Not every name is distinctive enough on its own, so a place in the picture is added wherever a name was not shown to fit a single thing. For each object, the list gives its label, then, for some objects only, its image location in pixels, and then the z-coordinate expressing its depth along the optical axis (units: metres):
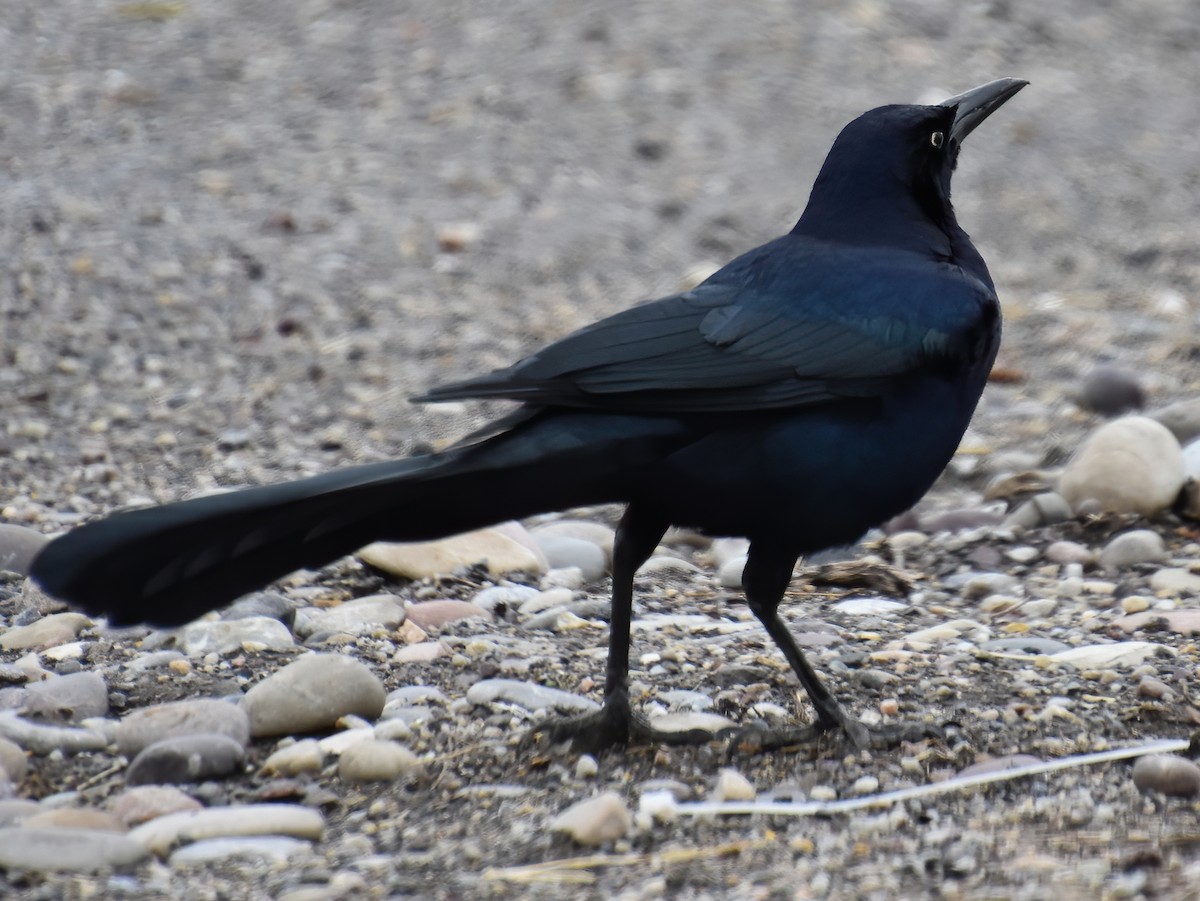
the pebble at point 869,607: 9.88
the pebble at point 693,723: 7.57
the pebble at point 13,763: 6.92
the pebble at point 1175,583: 9.95
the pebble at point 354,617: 9.06
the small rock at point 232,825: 6.37
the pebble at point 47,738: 7.28
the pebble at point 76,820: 6.34
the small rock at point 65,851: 5.97
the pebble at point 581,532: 11.09
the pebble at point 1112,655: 8.52
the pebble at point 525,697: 7.91
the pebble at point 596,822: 6.36
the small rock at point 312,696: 7.44
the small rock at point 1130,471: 11.09
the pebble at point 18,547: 10.04
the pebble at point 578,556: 10.67
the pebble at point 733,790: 6.79
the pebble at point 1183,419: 12.23
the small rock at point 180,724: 7.27
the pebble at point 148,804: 6.58
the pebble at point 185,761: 6.99
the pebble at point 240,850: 6.24
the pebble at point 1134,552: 10.52
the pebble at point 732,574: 10.47
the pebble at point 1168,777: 6.79
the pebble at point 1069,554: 10.65
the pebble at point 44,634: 8.78
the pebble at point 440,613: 9.17
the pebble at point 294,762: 7.13
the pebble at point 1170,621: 9.14
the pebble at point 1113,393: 13.67
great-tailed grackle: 6.82
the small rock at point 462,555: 10.16
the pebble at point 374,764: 7.02
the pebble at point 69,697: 7.68
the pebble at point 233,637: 8.61
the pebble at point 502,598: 9.63
